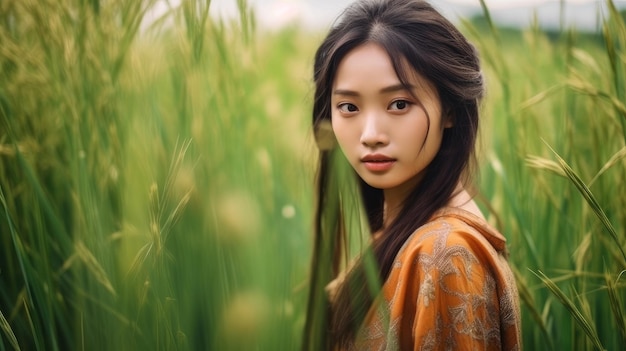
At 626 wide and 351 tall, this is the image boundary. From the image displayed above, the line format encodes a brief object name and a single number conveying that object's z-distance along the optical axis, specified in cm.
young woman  76
